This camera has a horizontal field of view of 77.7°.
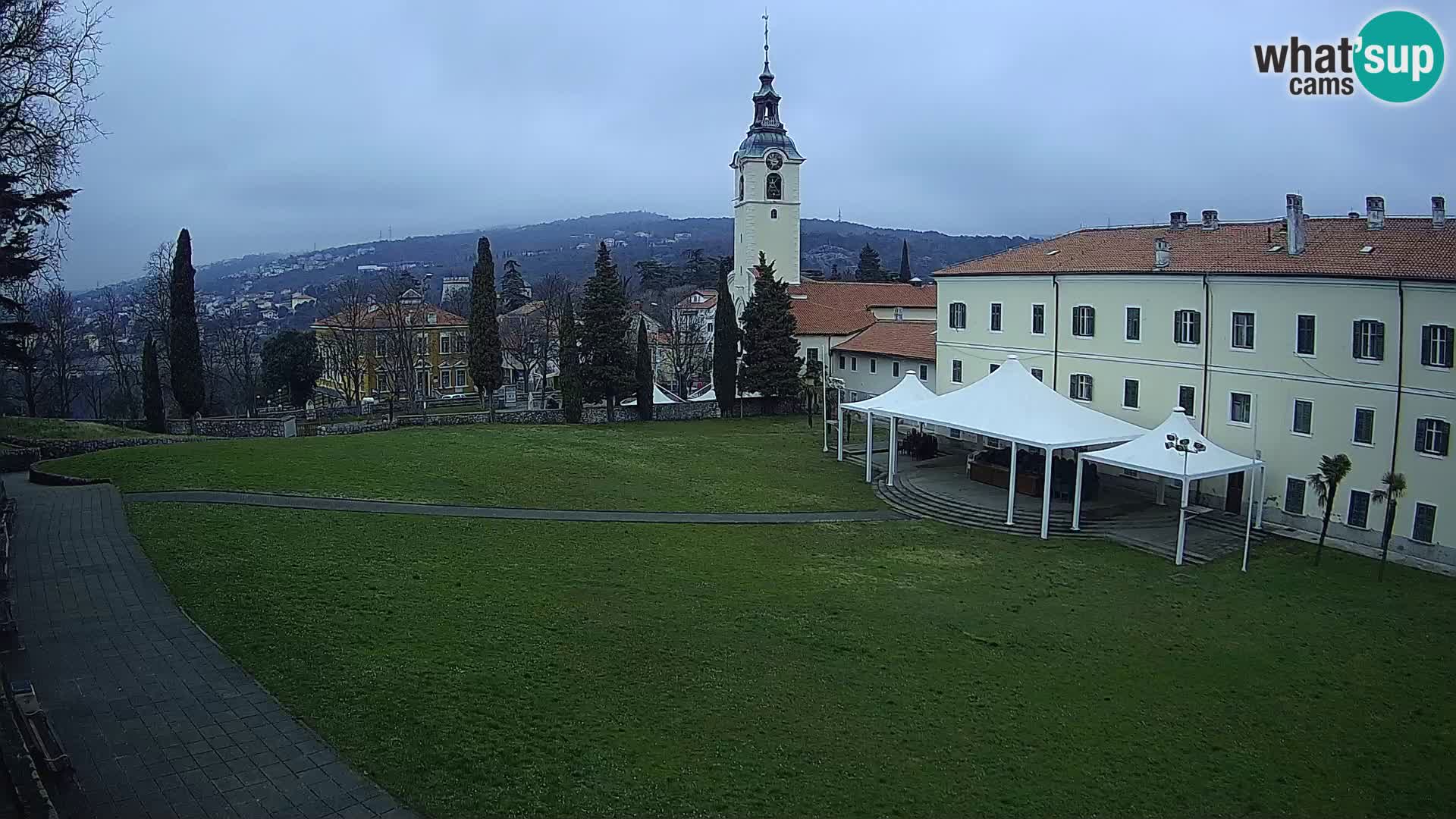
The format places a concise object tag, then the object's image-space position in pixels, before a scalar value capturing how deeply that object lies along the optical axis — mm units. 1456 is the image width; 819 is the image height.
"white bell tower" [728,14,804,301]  47906
